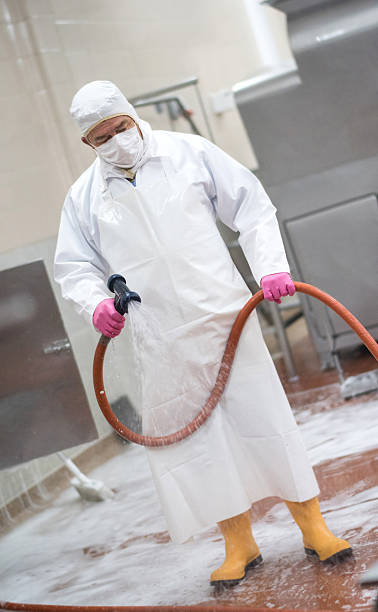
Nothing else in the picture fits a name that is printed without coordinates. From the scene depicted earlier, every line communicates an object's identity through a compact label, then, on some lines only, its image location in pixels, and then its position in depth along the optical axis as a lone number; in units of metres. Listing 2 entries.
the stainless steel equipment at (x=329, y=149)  7.62
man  6.94
